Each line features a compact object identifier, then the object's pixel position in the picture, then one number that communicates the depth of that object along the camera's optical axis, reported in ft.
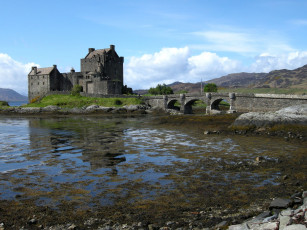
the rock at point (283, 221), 26.11
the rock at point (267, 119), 100.42
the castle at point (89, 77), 282.56
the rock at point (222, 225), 28.76
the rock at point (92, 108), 234.79
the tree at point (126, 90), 305.00
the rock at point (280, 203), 31.83
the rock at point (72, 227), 29.12
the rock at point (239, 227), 27.20
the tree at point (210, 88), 398.62
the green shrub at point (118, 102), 250.39
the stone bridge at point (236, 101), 182.19
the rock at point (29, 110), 239.91
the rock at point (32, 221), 30.55
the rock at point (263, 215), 29.71
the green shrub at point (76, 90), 275.98
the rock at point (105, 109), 232.73
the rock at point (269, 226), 26.17
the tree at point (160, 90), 401.78
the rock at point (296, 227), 24.60
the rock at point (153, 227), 29.28
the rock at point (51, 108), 241.55
